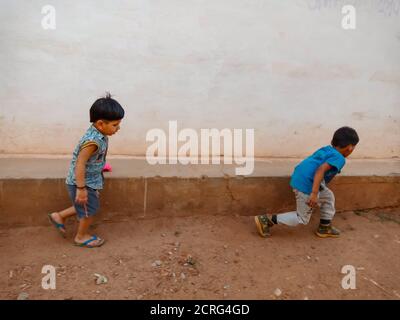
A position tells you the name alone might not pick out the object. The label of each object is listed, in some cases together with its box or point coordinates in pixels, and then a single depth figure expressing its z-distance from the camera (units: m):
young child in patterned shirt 2.37
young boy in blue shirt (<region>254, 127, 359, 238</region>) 2.70
